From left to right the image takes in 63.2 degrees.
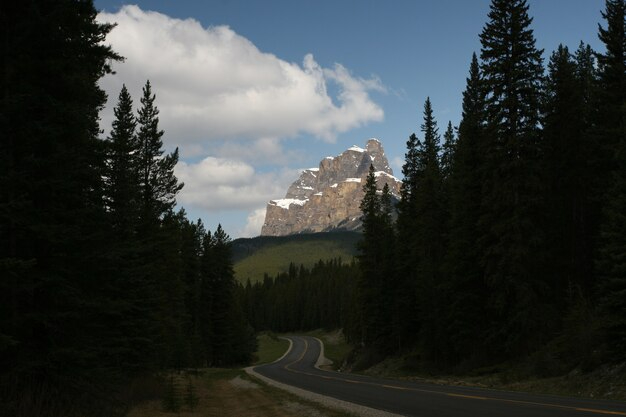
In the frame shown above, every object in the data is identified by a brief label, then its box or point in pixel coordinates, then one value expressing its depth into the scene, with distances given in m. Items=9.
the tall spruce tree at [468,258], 30.95
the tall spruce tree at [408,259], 46.12
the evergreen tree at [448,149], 55.19
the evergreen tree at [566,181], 30.38
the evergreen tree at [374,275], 49.78
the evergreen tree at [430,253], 37.97
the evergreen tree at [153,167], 33.31
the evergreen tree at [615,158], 18.48
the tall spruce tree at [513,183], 26.14
